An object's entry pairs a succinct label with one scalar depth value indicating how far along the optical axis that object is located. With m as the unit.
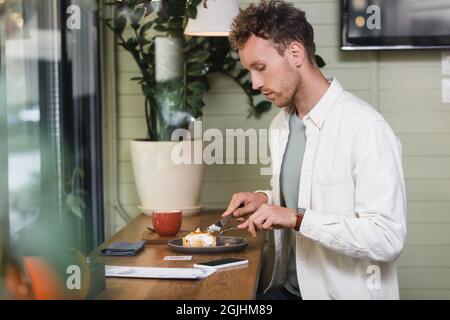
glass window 1.97
